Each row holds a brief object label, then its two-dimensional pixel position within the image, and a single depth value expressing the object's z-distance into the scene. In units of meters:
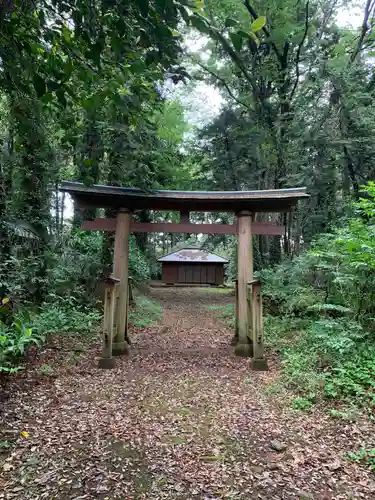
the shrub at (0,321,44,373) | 4.18
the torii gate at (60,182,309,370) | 6.35
